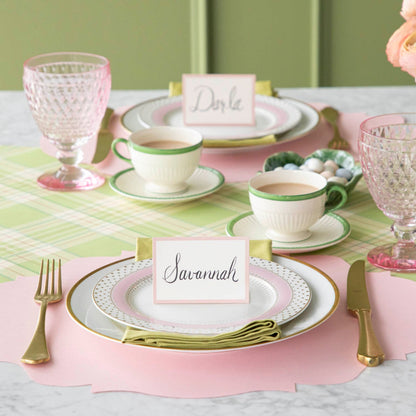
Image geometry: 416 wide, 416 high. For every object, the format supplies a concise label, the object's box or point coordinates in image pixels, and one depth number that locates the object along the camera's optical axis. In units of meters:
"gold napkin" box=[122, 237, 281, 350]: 1.37
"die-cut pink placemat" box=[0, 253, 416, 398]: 1.37
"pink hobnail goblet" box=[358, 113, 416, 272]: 1.56
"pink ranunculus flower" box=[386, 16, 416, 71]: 1.56
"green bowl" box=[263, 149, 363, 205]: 1.82
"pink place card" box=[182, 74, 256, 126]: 1.96
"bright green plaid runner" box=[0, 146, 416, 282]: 1.64
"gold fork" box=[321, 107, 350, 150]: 1.97
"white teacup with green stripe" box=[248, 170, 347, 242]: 1.62
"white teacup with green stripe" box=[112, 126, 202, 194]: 1.77
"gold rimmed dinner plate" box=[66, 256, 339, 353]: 1.41
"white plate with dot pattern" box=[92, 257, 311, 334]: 1.41
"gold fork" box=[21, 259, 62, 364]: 1.40
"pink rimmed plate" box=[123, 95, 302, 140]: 1.97
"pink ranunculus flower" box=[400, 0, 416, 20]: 1.56
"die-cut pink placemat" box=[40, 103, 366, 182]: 1.91
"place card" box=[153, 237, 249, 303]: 1.45
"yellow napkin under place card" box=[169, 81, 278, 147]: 1.93
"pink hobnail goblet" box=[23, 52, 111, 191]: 1.83
